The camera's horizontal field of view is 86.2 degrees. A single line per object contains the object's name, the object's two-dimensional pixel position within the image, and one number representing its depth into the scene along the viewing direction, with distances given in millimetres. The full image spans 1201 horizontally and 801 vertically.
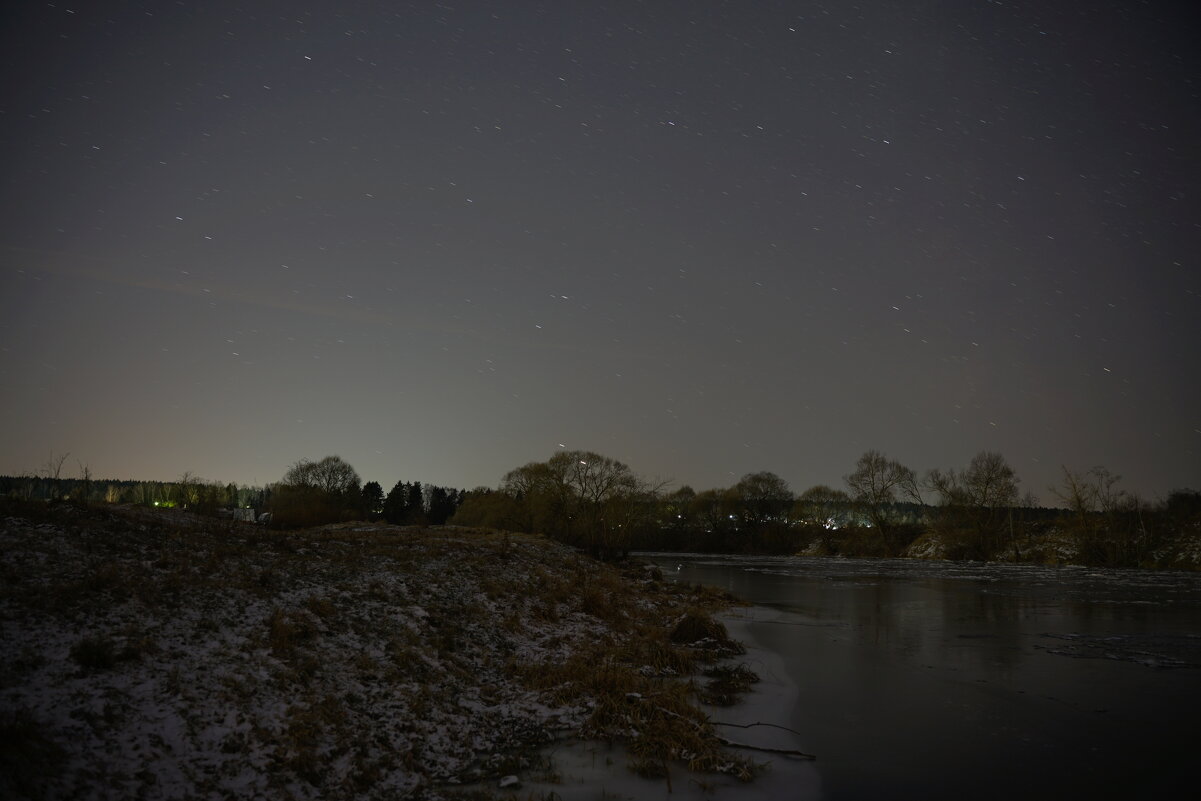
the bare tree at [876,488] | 107938
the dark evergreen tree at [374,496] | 129138
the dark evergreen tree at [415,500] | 131325
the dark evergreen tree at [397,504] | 126631
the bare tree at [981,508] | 84750
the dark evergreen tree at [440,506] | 142125
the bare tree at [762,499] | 137500
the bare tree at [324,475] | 121750
